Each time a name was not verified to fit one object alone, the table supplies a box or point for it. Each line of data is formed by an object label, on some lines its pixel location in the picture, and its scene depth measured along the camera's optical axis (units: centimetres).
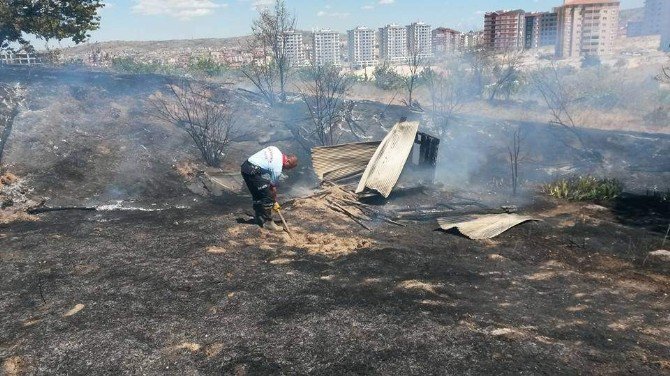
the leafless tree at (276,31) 1881
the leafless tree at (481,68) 2678
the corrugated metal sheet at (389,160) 915
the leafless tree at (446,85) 2308
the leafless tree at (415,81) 2456
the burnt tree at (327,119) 1335
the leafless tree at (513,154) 1008
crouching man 708
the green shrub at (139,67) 3184
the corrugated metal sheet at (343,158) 1016
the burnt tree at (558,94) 1534
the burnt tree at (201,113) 1175
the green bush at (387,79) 2903
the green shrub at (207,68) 3071
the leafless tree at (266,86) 1702
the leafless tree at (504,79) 2471
